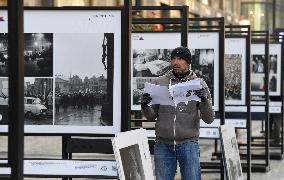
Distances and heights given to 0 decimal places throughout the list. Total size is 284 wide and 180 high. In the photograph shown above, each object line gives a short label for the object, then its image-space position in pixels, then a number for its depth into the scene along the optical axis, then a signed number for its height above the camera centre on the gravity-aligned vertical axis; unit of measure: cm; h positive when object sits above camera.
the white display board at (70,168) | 750 -68
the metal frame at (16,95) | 476 -7
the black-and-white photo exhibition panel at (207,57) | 1473 +37
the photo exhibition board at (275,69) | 2216 +28
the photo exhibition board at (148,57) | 1280 +32
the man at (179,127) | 909 -44
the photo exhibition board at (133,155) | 684 -55
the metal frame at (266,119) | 1773 -73
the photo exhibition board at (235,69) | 1692 +21
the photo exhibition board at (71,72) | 795 +7
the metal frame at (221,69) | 1454 +18
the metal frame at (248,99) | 1518 -29
